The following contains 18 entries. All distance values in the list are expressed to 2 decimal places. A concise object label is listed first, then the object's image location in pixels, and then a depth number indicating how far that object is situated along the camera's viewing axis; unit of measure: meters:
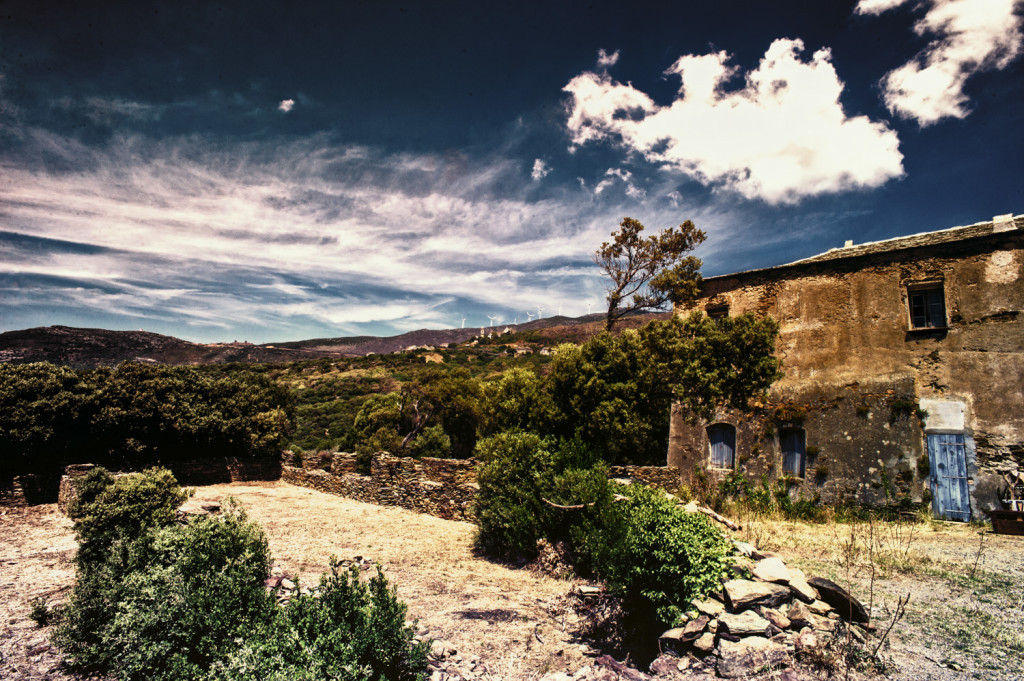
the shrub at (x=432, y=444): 21.25
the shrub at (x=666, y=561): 5.44
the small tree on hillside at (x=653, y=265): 17.88
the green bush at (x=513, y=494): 9.20
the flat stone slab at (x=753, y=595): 4.98
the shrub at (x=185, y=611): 4.31
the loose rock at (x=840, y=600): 4.80
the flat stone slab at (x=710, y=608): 5.00
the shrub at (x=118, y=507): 6.58
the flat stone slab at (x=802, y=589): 5.05
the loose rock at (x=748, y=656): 4.36
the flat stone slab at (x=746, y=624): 4.64
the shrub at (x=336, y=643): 3.91
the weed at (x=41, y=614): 5.56
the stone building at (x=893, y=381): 11.27
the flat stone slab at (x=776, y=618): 4.73
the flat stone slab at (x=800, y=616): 4.71
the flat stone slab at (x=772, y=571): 5.29
